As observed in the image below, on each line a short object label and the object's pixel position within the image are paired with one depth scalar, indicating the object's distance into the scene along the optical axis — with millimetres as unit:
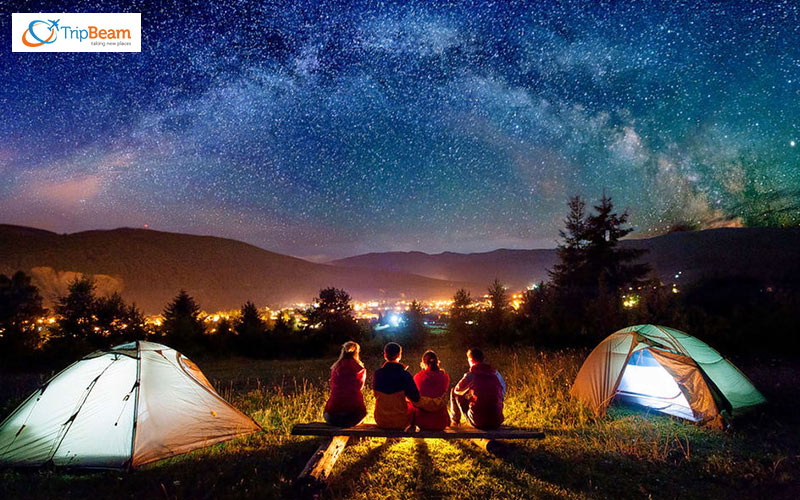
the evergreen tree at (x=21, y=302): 19578
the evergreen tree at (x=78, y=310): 21467
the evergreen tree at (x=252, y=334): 22500
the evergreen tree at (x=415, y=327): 23109
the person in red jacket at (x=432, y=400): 6348
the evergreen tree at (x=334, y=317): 23906
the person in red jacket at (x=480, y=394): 6367
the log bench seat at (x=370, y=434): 5594
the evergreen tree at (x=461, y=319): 21906
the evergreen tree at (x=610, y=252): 32500
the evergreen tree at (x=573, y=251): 32781
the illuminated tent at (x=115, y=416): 5969
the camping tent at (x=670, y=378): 7832
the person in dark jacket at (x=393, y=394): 6263
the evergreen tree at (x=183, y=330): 22172
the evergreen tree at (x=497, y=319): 21453
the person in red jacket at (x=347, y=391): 6449
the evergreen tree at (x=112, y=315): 22875
